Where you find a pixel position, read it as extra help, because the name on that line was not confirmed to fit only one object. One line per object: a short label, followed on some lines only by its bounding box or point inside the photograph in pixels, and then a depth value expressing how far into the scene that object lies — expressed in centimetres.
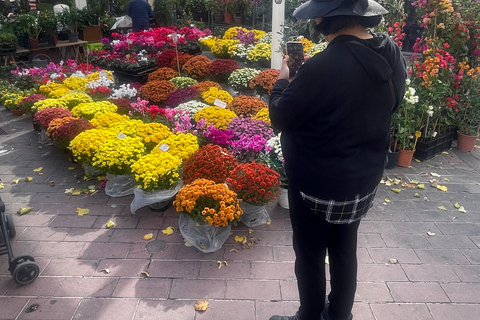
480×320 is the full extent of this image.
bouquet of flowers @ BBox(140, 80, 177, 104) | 570
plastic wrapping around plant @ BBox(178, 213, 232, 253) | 323
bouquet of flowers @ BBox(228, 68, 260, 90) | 610
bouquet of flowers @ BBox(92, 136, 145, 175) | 389
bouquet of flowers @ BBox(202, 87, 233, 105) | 529
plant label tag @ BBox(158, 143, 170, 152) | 395
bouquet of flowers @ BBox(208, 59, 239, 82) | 642
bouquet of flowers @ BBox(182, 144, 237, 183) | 357
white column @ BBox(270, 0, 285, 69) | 611
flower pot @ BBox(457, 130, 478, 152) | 549
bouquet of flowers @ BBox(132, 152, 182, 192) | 354
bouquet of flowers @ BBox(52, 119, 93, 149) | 459
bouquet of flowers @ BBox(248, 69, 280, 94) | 564
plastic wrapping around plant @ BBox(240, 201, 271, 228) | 355
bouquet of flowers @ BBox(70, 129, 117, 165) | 414
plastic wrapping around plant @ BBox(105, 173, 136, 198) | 413
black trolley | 278
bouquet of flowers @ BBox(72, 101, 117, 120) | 514
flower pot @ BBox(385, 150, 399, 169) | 485
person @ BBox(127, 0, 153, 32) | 1019
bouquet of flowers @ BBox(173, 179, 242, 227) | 307
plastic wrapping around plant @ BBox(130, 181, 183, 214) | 366
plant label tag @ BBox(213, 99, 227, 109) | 488
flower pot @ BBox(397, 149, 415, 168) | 488
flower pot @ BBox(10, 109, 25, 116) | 688
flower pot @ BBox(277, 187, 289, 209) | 385
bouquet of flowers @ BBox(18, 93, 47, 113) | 621
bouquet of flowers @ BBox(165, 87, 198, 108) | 548
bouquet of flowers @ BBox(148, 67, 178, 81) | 656
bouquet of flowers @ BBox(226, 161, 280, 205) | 338
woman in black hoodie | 160
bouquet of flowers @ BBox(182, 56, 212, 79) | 660
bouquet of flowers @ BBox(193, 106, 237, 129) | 450
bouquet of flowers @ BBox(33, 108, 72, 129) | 506
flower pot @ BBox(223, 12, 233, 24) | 1156
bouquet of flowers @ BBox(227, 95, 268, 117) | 504
